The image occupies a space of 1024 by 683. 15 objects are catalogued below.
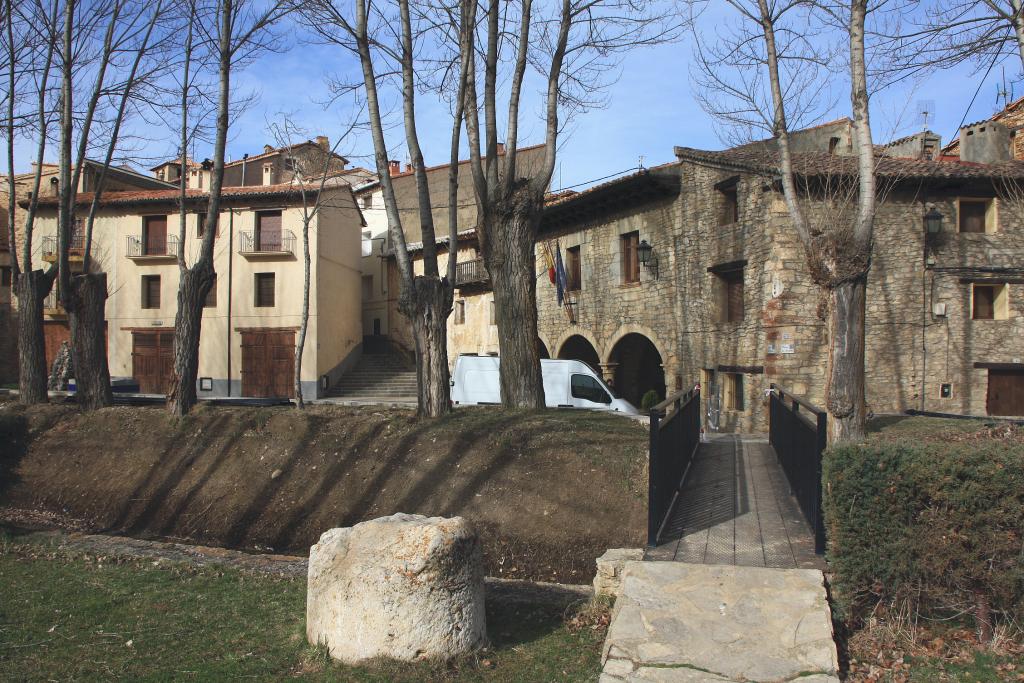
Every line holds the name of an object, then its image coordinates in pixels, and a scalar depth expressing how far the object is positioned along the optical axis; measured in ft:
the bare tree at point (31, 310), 48.19
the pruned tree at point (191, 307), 41.81
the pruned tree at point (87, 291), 44.60
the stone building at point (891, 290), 57.47
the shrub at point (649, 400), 68.95
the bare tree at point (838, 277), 33.83
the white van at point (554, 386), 52.49
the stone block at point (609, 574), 18.17
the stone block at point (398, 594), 14.19
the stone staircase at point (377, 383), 97.35
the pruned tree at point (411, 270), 34.88
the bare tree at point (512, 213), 36.63
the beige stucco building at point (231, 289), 95.30
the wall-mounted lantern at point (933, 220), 55.98
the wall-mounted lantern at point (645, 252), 67.89
